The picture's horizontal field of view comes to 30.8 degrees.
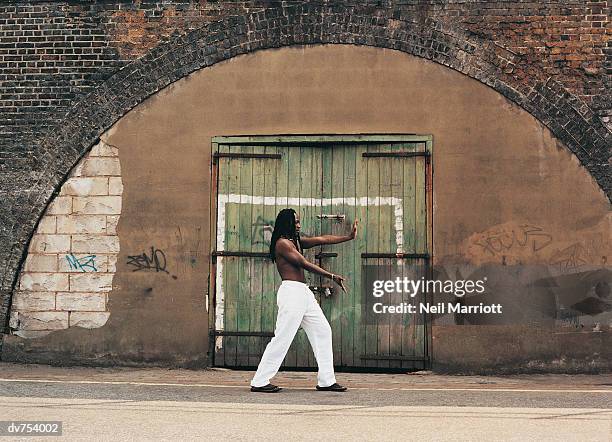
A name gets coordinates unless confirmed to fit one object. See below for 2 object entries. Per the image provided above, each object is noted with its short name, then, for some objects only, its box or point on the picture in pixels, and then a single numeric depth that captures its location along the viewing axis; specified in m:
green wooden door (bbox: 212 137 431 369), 12.12
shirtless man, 9.94
